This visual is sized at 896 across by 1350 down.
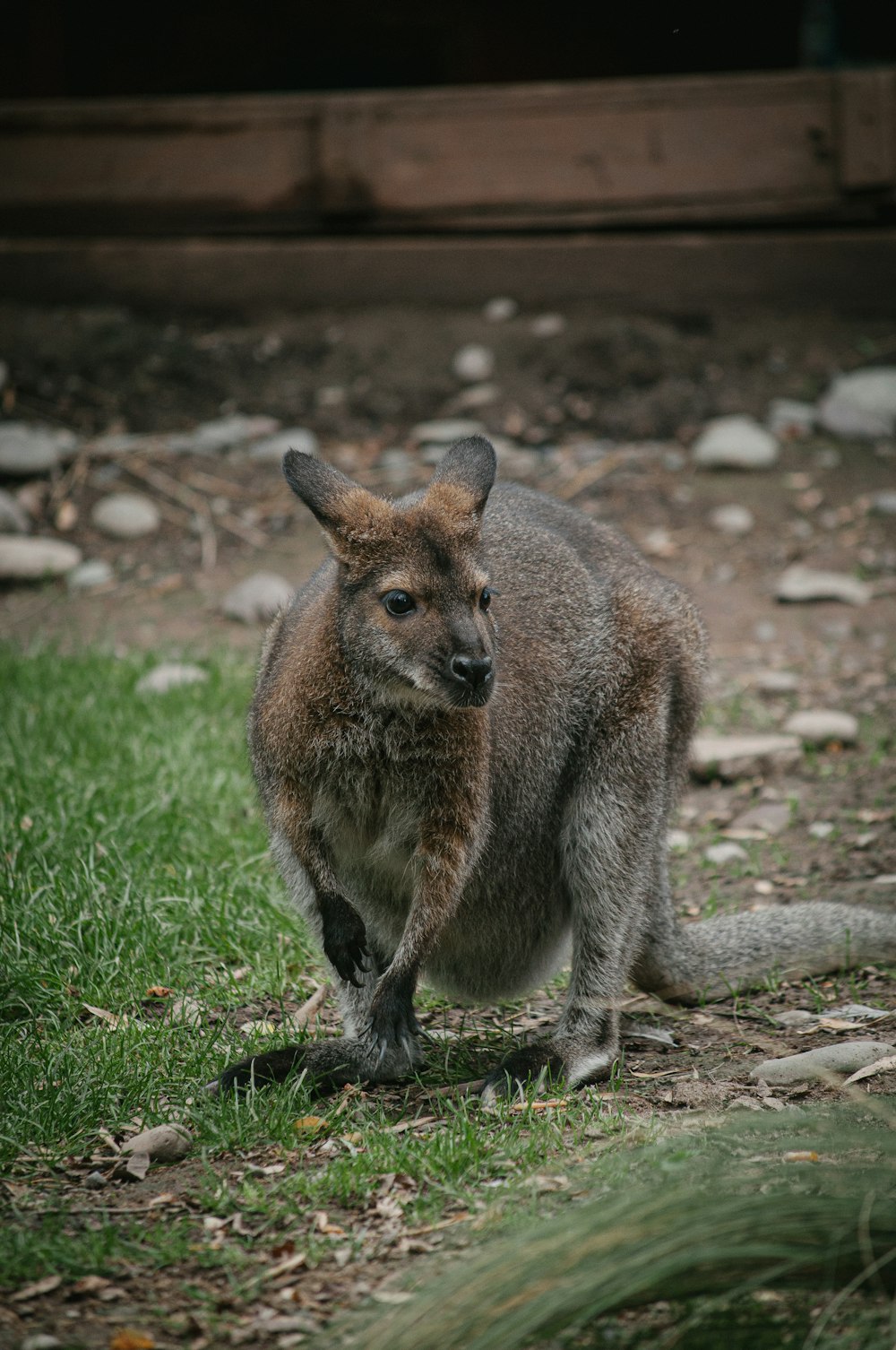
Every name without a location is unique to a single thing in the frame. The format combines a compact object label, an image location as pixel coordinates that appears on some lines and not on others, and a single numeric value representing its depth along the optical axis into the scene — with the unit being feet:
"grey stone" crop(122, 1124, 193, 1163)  21.76
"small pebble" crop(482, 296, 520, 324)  62.64
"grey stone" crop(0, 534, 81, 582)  51.08
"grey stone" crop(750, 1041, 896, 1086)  23.39
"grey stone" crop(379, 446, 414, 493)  53.83
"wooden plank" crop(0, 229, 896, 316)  59.36
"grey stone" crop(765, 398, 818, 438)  57.16
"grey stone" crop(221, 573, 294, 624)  47.60
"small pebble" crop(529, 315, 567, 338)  61.98
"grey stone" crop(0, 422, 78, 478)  56.03
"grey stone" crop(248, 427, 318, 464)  57.57
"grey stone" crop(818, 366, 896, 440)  56.59
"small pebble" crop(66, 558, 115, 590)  51.44
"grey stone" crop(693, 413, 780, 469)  55.52
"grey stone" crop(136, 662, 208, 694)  42.57
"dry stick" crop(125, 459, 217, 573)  52.85
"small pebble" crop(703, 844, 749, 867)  34.88
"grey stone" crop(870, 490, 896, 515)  52.80
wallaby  23.06
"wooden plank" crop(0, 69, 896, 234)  57.52
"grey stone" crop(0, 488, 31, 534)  53.31
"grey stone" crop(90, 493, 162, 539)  54.03
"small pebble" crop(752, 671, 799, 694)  43.80
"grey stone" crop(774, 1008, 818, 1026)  26.86
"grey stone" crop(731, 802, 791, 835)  36.32
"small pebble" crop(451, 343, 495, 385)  61.26
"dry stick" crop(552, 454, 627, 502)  54.54
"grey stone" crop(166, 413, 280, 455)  58.65
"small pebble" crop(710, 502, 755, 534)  52.85
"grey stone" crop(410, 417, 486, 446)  57.36
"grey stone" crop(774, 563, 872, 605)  48.73
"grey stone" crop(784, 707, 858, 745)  40.16
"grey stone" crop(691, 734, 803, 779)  39.14
